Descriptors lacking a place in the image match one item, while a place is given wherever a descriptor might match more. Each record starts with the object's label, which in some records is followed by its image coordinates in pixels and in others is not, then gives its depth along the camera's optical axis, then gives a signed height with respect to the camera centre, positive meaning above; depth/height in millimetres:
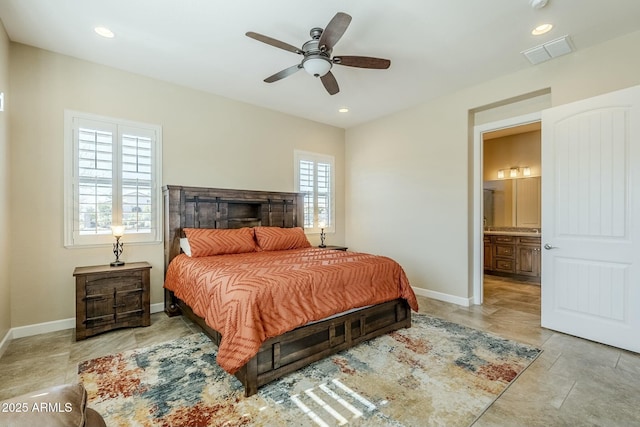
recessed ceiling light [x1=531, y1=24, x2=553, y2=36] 2762 +1728
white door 2793 -53
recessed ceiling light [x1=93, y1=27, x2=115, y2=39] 2852 +1767
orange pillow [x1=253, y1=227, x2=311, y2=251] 4151 -344
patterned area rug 1896 -1273
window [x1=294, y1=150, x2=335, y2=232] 5402 +515
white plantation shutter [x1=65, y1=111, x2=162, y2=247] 3340 +423
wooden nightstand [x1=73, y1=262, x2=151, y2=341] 3014 -880
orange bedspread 2143 -660
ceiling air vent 2988 +1703
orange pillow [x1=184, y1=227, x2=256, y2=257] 3602 -334
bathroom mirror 6095 +239
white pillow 3680 -394
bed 2178 -729
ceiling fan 2383 +1412
